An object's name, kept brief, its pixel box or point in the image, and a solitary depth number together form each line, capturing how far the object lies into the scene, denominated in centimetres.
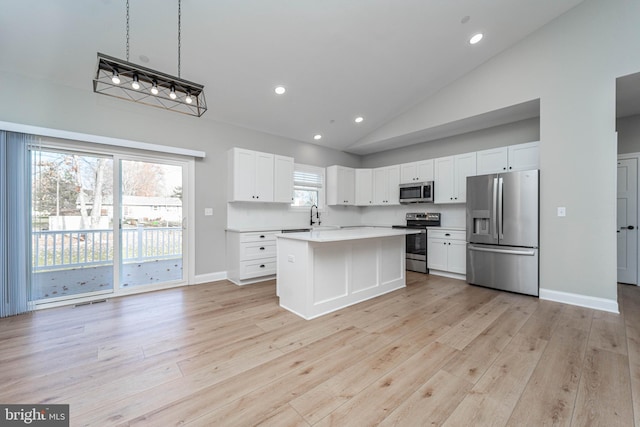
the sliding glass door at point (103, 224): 322
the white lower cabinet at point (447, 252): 451
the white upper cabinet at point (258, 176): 433
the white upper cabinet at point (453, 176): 459
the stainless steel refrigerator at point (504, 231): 356
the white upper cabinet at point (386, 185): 571
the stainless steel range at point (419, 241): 501
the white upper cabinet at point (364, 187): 621
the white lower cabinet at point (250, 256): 416
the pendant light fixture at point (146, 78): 193
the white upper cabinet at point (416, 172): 514
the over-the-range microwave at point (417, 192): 505
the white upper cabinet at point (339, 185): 595
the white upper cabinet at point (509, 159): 389
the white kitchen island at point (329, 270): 285
